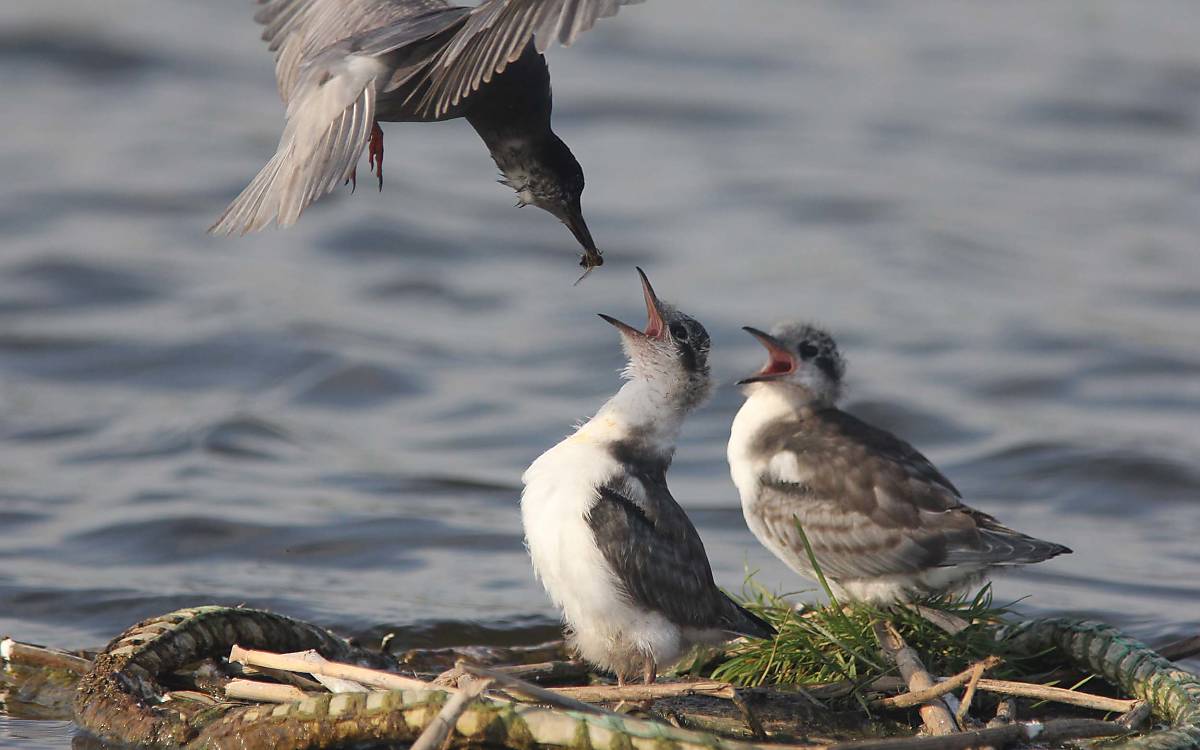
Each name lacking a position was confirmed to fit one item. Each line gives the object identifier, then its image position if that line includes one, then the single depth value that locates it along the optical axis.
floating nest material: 10.45
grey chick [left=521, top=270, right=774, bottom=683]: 12.34
